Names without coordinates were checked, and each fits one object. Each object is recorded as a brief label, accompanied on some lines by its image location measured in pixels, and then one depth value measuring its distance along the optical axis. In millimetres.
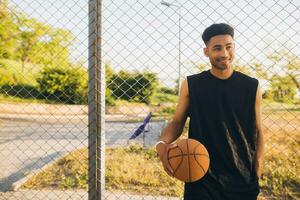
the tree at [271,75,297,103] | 23389
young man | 2439
